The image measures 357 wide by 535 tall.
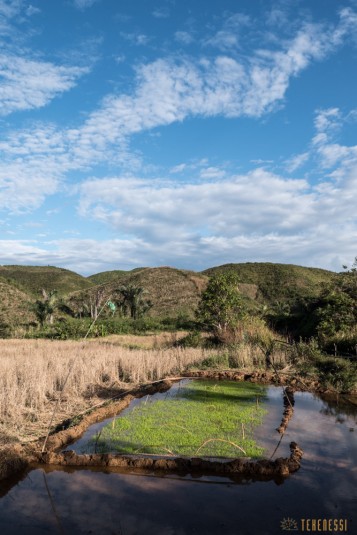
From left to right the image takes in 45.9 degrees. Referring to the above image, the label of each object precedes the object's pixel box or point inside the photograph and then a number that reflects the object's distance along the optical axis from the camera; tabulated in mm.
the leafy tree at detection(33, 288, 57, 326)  33344
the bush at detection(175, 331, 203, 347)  18328
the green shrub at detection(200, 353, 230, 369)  14141
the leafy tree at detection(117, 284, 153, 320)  40469
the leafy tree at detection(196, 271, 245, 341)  19250
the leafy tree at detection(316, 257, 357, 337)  11969
